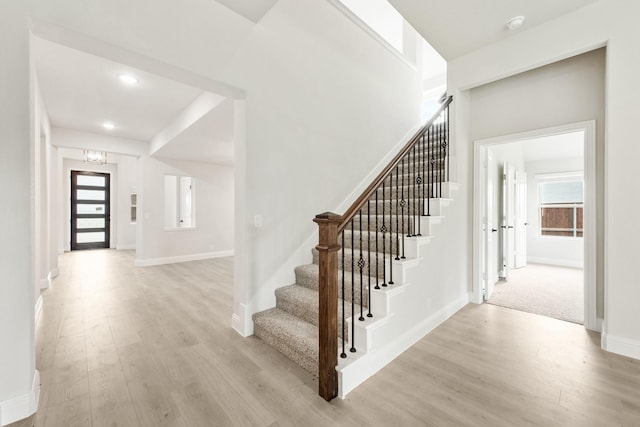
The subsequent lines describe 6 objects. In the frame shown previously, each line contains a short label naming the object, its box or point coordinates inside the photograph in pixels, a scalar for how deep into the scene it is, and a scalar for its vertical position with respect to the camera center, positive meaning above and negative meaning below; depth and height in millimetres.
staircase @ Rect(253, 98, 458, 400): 1970 -855
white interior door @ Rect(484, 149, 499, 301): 3861 -231
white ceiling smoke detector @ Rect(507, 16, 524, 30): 2762 +1978
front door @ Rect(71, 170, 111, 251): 8789 +98
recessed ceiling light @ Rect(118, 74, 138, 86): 3316 +1673
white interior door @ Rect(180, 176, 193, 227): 7805 +346
